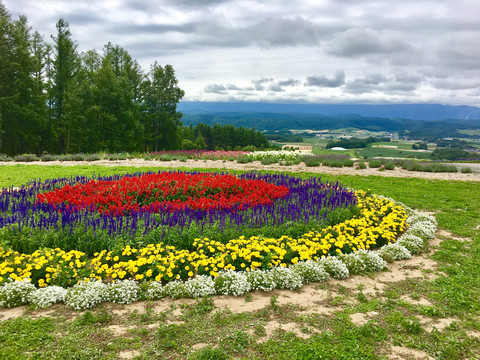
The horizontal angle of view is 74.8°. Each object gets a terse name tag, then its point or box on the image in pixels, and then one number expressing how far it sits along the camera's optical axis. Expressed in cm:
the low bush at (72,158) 2356
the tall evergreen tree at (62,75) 3275
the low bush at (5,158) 2281
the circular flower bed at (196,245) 503
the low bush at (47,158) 2315
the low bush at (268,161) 2230
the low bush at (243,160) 2278
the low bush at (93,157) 2356
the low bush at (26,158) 2291
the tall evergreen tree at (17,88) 2934
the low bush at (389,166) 1994
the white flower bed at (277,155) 2511
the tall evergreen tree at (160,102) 4344
